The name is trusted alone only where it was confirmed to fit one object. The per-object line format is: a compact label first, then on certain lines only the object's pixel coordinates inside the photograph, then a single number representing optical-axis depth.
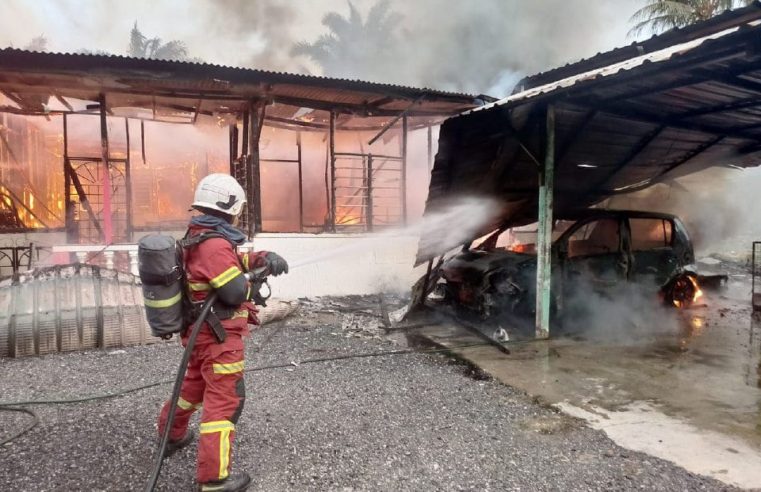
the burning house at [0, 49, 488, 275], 8.35
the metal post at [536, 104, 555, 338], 5.98
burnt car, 6.58
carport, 4.54
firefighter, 2.64
